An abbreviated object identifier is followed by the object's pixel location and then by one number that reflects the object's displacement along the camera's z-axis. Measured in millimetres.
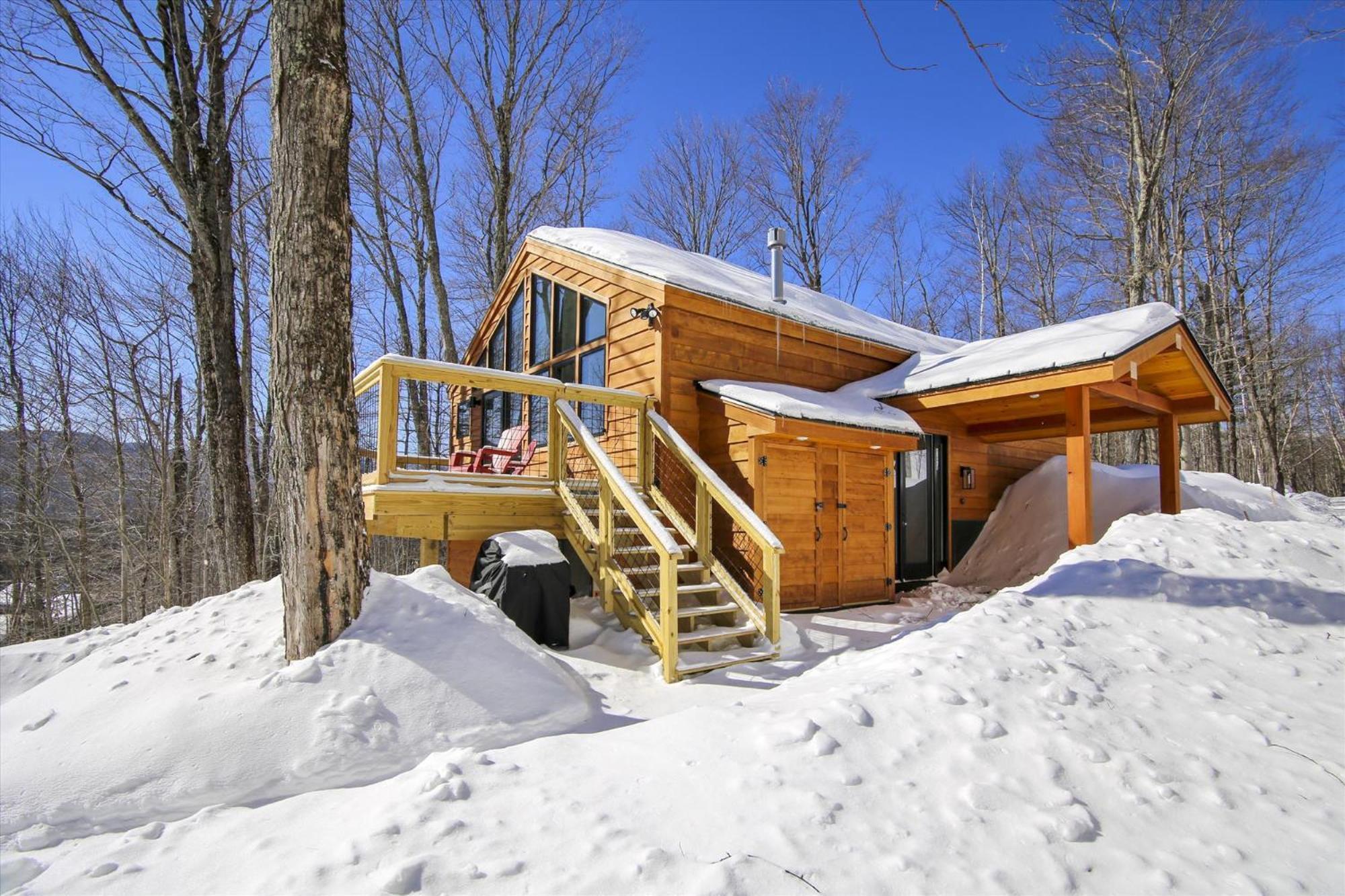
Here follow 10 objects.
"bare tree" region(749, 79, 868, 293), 19578
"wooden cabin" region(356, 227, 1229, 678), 5664
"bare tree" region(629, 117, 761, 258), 20562
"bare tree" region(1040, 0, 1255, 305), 12625
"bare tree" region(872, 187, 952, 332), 22375
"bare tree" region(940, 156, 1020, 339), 20766
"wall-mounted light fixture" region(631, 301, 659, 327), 6648
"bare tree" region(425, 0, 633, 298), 14430
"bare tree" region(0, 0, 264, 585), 6203
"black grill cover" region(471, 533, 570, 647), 4797
